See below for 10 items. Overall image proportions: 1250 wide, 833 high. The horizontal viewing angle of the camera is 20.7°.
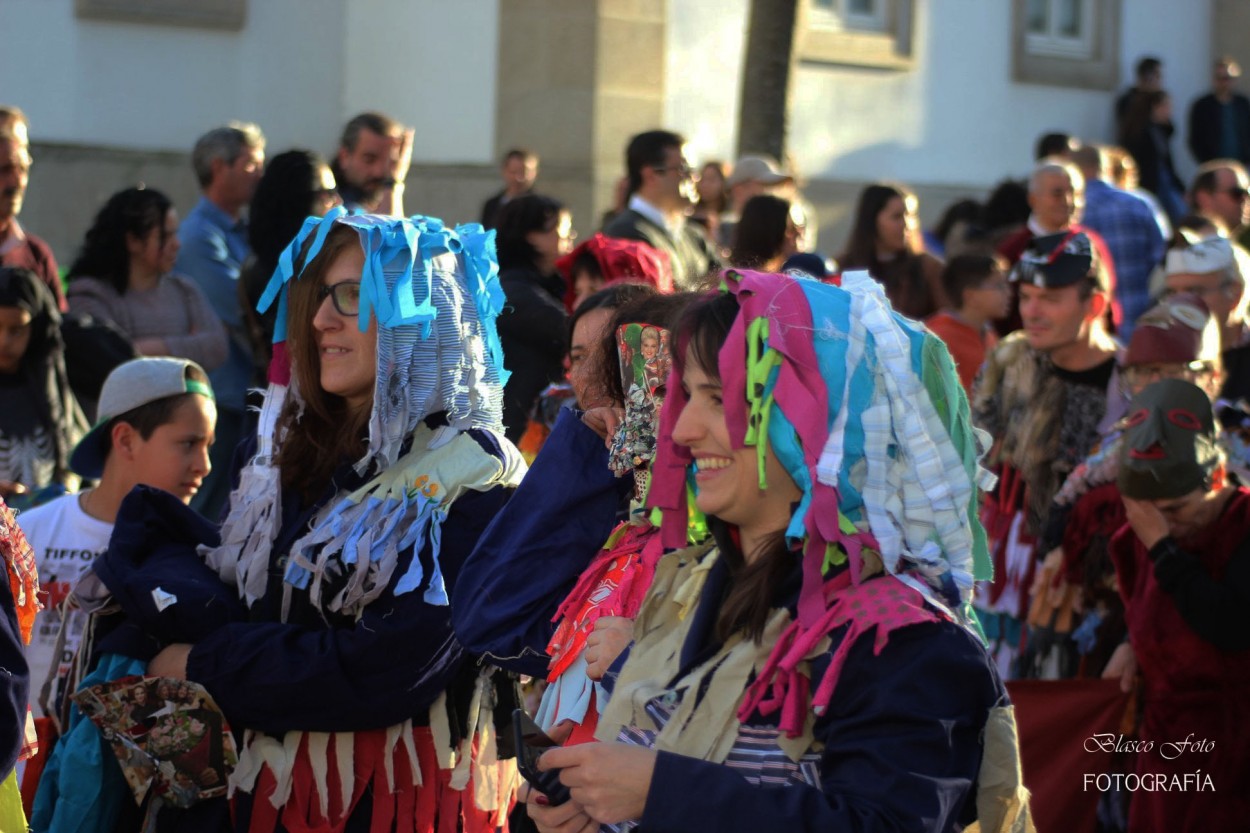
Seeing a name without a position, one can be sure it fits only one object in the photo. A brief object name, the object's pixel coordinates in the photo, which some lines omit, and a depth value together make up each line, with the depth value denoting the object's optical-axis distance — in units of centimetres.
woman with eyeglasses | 700
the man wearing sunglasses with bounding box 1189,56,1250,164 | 3053
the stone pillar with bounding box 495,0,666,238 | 2351
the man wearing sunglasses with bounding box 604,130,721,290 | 1534
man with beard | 1457
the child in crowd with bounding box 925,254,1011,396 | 1563
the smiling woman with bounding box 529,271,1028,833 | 483
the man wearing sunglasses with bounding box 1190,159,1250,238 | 2153
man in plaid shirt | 2041
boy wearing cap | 887
